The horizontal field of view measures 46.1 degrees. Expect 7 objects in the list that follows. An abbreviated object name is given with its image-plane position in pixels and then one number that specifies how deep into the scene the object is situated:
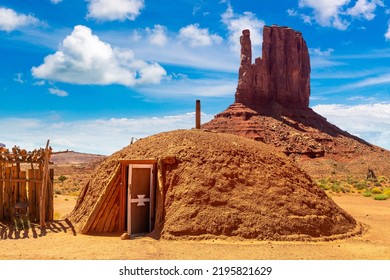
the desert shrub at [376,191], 30.14
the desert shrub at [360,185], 33.25
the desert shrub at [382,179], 40.62
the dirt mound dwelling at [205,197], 10.50
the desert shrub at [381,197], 25.34
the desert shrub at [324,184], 33.16
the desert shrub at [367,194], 27.59
